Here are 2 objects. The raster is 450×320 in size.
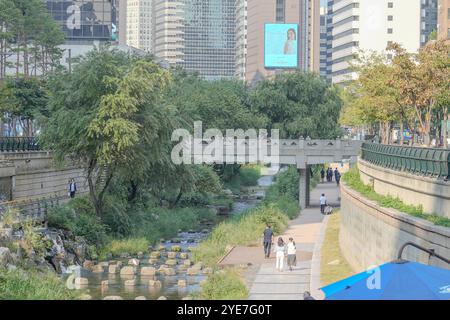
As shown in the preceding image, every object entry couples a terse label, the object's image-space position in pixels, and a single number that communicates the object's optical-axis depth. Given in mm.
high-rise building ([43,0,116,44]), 140500
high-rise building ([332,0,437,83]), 196500
